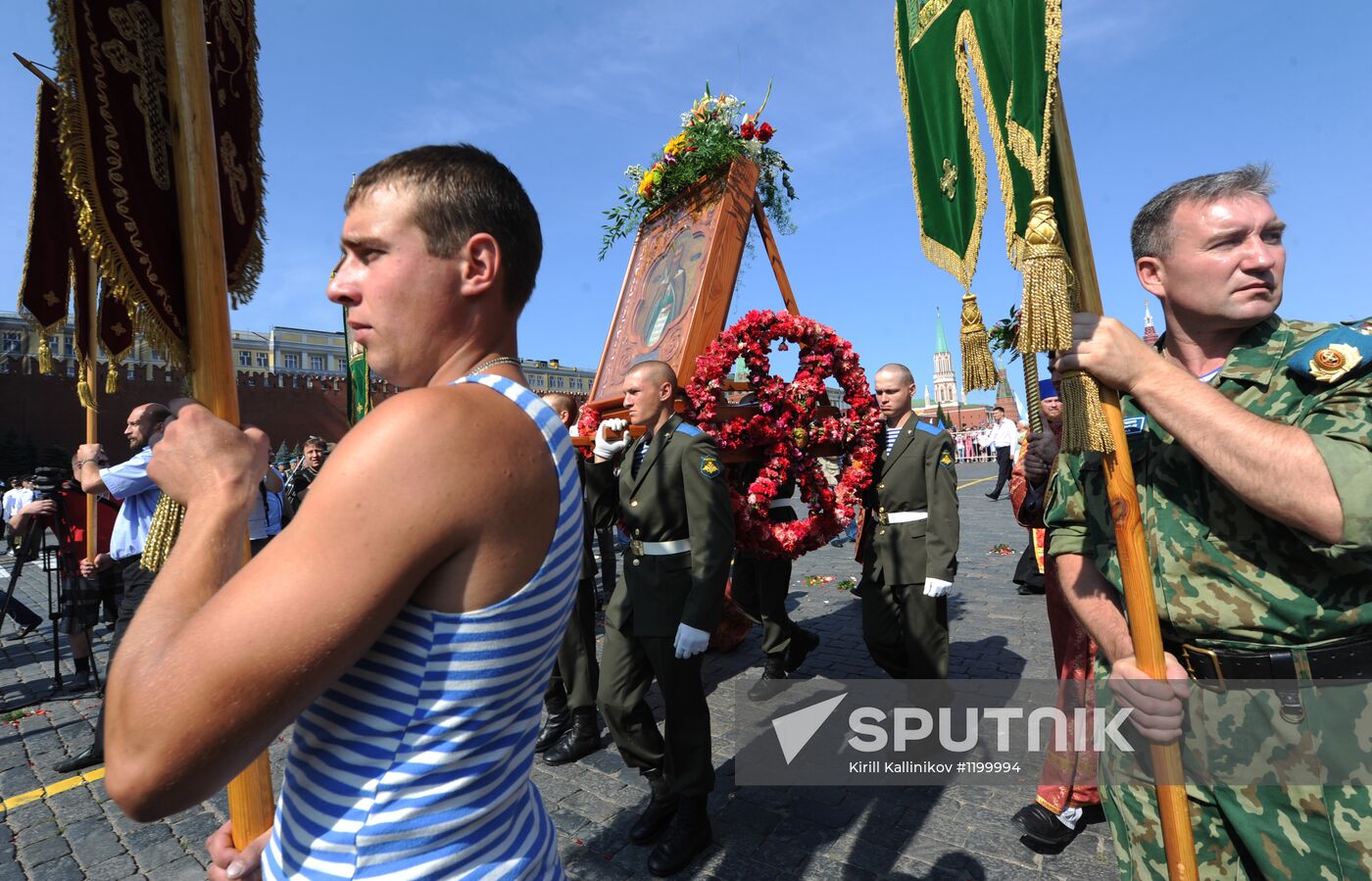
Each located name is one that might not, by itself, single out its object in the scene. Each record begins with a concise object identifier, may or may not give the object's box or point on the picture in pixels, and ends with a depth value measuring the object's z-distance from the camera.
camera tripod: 5.87
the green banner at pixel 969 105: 1.73
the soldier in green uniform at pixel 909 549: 4.55
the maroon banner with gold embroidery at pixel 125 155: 1.53
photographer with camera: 5.81
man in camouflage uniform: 1.46
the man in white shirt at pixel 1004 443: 17.12
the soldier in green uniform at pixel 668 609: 3.35
